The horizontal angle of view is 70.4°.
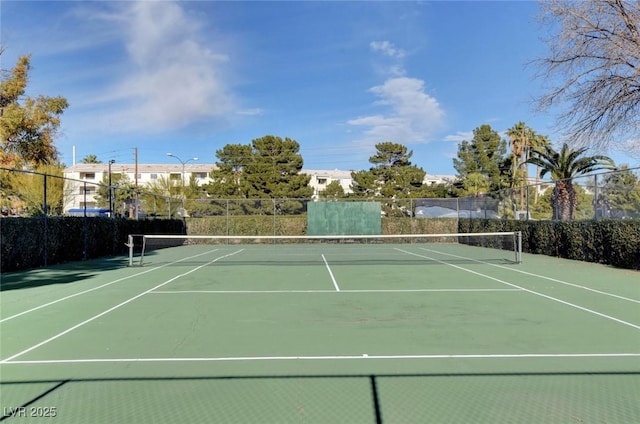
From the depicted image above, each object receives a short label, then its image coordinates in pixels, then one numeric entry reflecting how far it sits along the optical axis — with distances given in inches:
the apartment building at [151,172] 2950.3
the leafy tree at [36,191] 984.9
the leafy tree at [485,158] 2257.6
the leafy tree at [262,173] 1833.2
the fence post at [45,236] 569.0
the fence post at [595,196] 636.1
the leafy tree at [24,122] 955.3
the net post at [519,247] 591.7
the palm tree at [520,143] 2023.9
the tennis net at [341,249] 684.7
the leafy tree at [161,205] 1212.0
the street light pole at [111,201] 770.1
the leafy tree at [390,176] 1977.1
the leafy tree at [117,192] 1994.3
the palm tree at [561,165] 763.4
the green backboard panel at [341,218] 1178.6
